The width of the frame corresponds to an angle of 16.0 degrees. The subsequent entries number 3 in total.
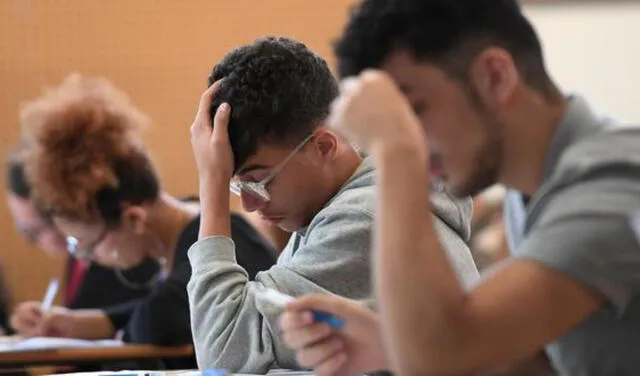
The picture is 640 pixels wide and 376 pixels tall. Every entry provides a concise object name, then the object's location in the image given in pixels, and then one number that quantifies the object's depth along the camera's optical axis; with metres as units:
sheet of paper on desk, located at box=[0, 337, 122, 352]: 4.23
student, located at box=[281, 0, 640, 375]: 2.29
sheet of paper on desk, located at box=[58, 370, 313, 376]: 2.83
